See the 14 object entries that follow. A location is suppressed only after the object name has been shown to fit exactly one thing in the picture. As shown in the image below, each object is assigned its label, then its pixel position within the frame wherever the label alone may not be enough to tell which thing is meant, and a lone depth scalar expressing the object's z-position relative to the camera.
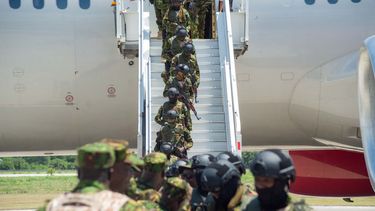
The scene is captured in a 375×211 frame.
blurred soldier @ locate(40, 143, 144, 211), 6.50
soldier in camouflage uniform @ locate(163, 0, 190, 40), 21.09
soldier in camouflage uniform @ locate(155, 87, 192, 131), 18.23
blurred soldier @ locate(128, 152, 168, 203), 9.88
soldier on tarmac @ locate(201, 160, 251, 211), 8.03
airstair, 20.33
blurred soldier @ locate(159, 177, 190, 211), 8.90
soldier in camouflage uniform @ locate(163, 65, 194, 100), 18.75
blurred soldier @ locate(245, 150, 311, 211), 7.01
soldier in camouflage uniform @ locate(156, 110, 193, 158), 17.78
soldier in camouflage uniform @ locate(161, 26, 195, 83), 19.92
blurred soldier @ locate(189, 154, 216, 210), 9.59
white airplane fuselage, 23.87
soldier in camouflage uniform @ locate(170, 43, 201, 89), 19.58
